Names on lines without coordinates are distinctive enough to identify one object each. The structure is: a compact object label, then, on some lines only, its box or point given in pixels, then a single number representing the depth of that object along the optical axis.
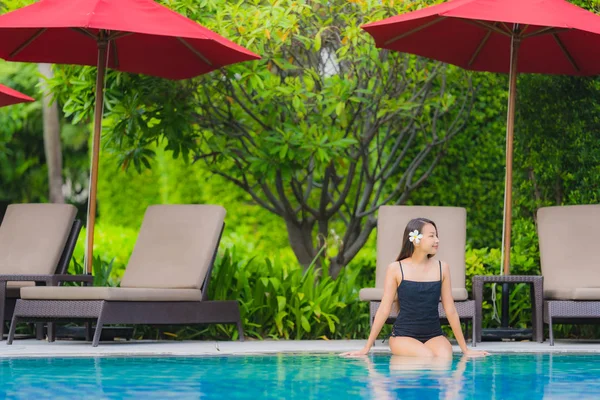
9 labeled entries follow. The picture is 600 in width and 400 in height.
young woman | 10.89
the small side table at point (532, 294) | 12.63
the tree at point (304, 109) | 14.90
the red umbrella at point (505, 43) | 13.04
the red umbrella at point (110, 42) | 12.31
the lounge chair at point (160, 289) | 11.86
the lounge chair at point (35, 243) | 13.52
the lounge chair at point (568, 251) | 13.06
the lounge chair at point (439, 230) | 13.11
